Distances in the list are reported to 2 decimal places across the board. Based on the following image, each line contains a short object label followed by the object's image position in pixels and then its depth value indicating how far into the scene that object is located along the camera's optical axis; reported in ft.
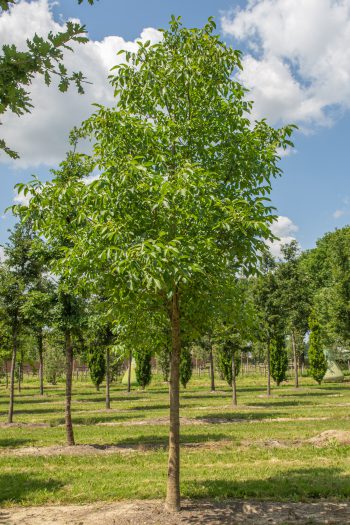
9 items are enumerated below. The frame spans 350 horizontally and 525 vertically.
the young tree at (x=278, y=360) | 157.28
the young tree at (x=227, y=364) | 150.66
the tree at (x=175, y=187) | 24.48
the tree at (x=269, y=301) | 125.18
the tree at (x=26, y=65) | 13.71
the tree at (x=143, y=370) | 155.63
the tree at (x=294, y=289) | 141.28
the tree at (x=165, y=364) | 161.27
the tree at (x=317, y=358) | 157.58
